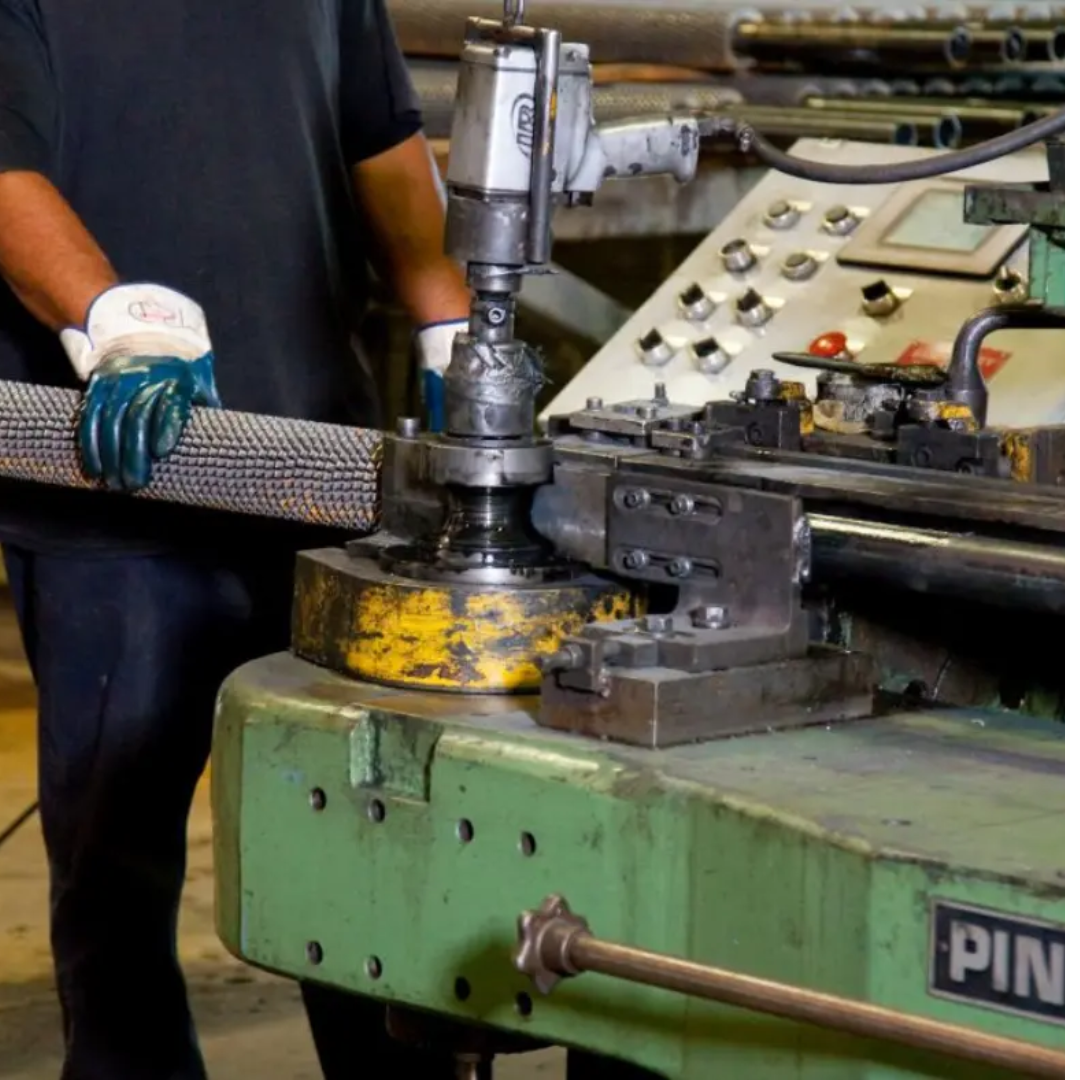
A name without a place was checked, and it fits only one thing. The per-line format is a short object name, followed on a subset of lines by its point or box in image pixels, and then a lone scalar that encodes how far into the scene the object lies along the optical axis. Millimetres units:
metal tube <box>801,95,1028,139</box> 5863
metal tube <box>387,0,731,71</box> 6587
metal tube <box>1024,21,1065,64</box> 6196
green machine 2119
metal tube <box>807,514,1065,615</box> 2333
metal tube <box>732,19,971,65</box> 6307
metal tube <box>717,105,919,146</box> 5790
